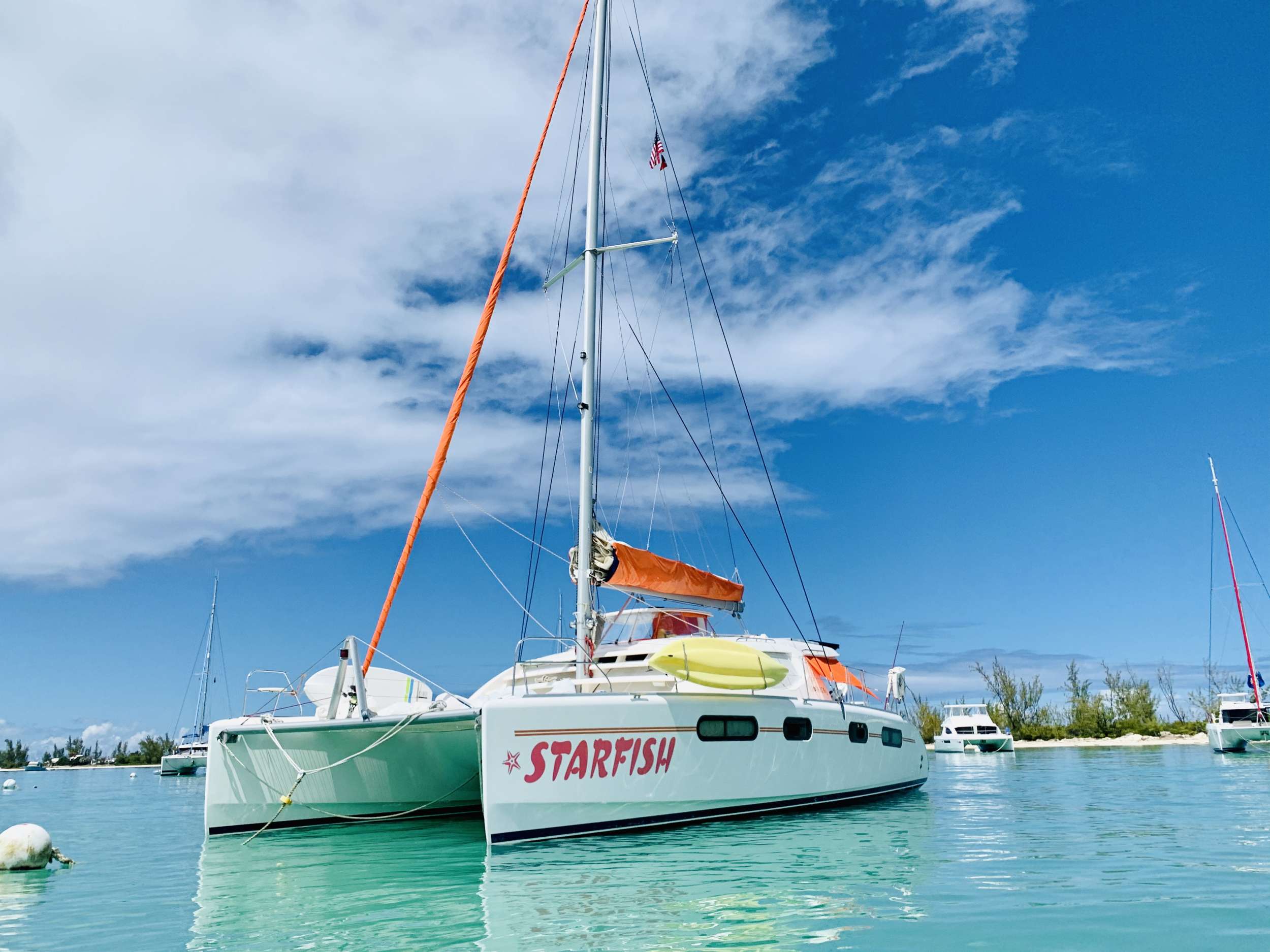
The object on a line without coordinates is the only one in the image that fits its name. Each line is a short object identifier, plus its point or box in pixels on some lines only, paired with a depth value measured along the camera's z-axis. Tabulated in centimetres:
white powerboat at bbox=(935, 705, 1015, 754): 4275
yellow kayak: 1050
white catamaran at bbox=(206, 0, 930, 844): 952
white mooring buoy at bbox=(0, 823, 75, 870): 945
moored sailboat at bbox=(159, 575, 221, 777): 4738
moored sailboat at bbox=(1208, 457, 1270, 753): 3391
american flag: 1563
